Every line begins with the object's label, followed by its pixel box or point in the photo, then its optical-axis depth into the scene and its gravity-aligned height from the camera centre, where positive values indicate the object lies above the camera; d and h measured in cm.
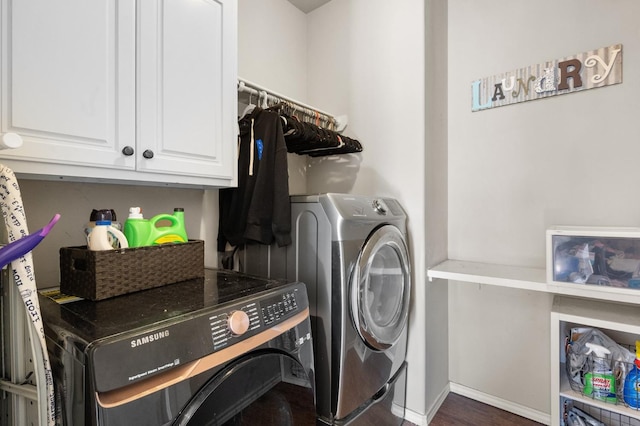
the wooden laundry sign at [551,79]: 172 +83
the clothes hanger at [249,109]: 172 +60
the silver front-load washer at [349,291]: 140 -39
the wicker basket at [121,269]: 97 -20
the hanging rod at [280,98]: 167 +71
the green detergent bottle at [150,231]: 115 -7
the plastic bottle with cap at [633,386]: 138 -80
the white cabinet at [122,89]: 90 +44
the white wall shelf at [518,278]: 136 -35
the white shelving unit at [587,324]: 139 -57
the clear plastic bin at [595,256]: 137 -21
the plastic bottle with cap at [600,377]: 143 -79
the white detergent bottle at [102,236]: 102 -8
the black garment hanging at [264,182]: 150 +16
